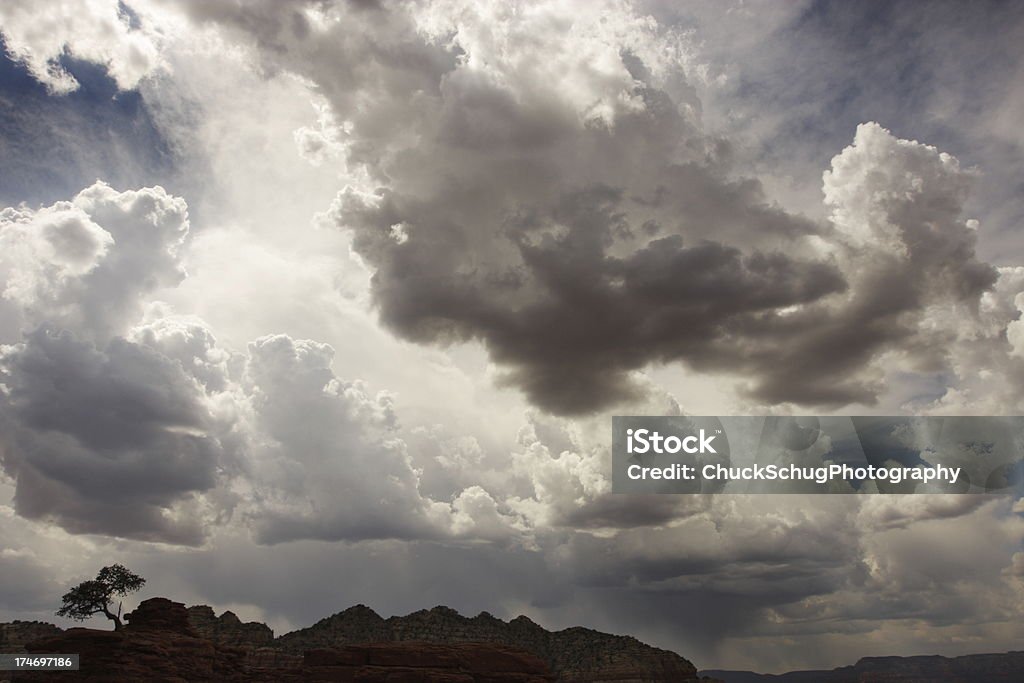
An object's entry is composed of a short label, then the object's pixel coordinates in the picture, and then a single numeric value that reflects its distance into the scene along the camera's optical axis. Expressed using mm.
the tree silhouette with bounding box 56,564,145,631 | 129250
